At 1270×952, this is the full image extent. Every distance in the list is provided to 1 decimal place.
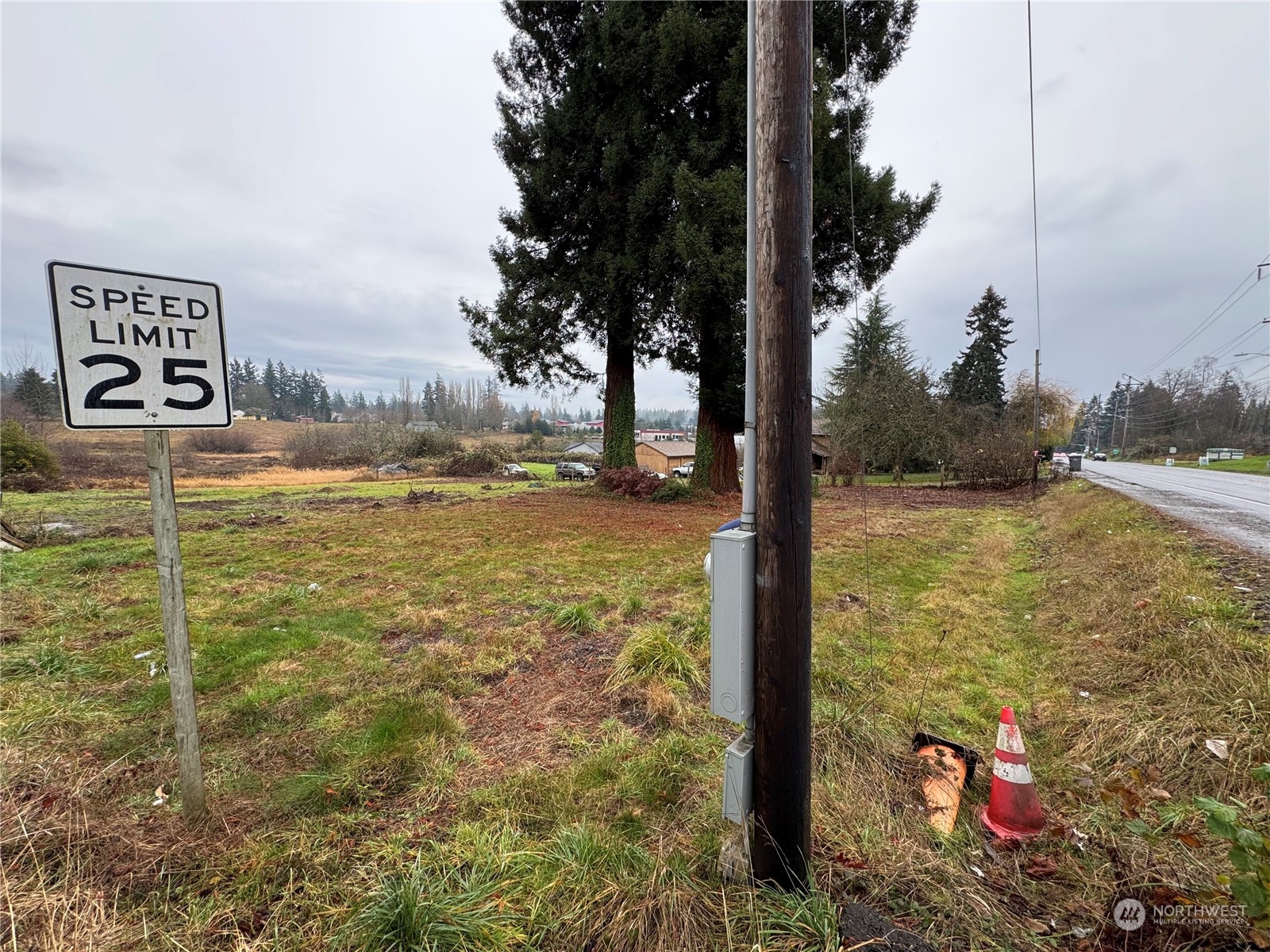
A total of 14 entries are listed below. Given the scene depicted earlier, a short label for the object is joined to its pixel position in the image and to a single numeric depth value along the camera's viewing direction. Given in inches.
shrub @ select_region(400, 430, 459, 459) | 1279.5
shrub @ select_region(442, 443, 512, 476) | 1154.0
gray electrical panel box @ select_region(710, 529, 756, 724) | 69.4
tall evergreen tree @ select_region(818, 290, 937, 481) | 784.3
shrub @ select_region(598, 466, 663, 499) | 589.0
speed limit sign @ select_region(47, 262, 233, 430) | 70.7
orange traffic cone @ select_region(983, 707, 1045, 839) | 84.0
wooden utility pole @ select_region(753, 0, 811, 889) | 67.7
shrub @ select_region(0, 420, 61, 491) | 681.6
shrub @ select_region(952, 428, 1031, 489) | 791.1
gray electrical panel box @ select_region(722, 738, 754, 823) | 72.0
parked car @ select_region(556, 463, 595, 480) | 1197.0
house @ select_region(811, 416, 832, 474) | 1214.1
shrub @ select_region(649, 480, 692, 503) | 564.1
